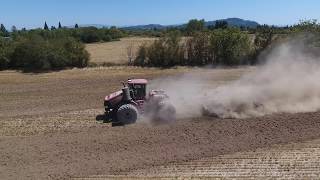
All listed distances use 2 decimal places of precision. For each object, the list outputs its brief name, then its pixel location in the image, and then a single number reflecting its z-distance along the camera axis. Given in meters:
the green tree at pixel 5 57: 50.09
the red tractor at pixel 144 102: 22.80
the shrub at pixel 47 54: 48.25
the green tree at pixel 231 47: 49.25
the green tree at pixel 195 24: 96.84
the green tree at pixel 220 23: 106.56
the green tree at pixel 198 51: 50.56
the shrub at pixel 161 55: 50.22
